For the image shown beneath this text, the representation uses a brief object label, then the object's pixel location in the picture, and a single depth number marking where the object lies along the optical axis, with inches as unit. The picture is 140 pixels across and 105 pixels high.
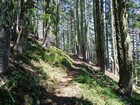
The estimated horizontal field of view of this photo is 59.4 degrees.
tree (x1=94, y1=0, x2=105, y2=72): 355.1
